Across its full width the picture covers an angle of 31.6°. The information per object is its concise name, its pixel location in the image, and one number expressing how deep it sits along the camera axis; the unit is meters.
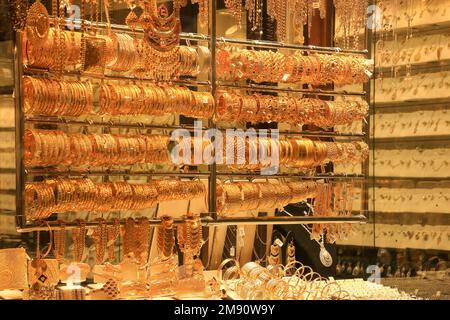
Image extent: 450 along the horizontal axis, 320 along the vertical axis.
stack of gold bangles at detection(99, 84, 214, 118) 3.01
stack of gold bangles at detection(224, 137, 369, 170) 3.38
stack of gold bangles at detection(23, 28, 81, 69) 2.83
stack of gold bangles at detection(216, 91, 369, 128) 3.32
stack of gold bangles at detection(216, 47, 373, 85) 3.37
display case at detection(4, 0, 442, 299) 2.86
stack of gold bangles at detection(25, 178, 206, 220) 2.81
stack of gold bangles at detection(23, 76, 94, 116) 2.81
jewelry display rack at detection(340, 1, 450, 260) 3.71
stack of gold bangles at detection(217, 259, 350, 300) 2.94
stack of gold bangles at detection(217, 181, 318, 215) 3.34
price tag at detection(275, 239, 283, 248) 3.43
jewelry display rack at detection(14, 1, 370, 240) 2.77
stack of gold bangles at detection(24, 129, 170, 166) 2.81
